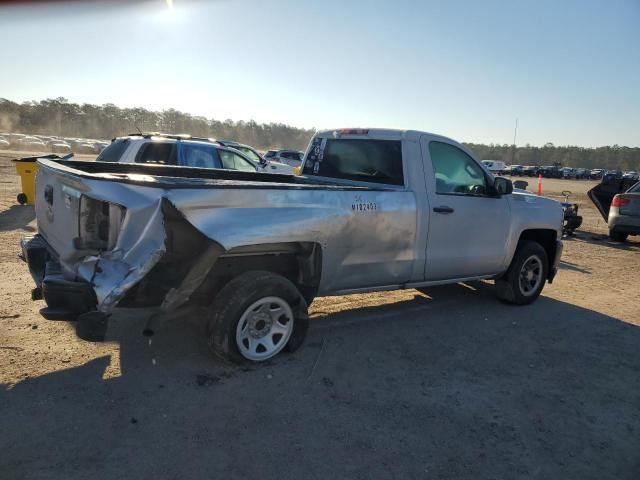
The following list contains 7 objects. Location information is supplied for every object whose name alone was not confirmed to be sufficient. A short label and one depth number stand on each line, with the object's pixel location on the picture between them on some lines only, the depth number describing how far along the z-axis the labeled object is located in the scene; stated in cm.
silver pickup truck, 340
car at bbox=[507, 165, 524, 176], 7125
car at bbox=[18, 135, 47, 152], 5175
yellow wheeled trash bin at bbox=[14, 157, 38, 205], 1248
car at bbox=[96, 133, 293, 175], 898
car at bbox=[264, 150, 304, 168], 2739
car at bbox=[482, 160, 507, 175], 6138
